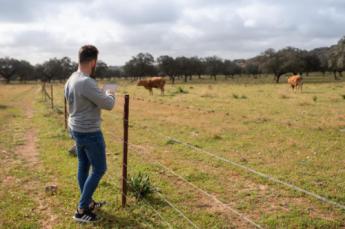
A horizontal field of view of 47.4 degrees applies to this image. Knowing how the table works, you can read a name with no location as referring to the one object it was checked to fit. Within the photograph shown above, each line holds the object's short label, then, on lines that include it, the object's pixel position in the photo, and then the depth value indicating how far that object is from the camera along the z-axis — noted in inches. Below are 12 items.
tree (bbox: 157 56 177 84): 3636.8
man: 190.1
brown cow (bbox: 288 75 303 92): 1328.7
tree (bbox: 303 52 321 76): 3368.6
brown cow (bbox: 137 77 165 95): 1320.1
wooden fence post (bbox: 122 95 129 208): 224.7
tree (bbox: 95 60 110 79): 4112.2
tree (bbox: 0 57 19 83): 4212.6
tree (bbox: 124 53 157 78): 3779.5
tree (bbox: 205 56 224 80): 4313.0
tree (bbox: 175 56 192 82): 3735.2
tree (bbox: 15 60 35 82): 4262.8
